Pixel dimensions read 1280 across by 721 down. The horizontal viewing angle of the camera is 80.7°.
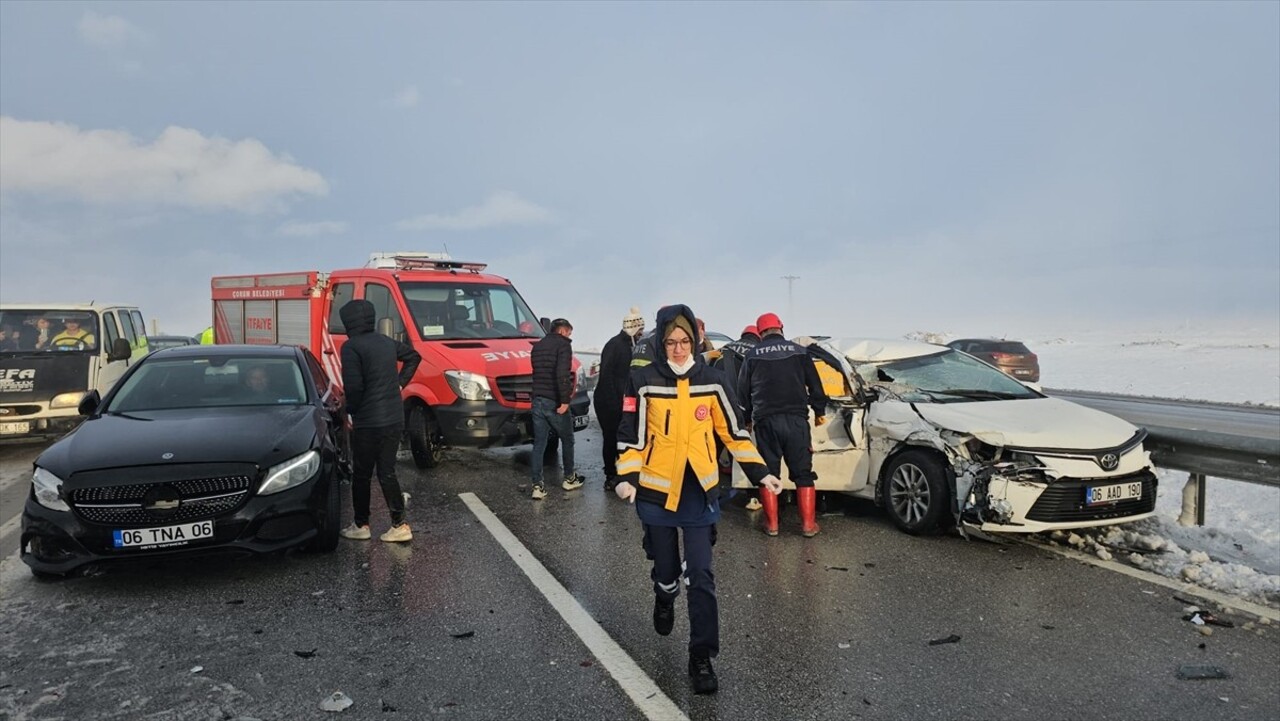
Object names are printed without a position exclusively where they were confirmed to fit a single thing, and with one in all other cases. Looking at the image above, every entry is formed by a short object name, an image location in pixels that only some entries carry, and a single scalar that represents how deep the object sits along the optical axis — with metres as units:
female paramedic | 3.55
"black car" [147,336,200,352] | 23.06
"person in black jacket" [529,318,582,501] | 7.39
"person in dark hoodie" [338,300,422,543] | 5.62
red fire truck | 8.15
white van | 9.41
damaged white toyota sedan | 5.35
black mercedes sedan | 4.48
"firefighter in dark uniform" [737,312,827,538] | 6.00
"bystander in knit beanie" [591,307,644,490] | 7.65
